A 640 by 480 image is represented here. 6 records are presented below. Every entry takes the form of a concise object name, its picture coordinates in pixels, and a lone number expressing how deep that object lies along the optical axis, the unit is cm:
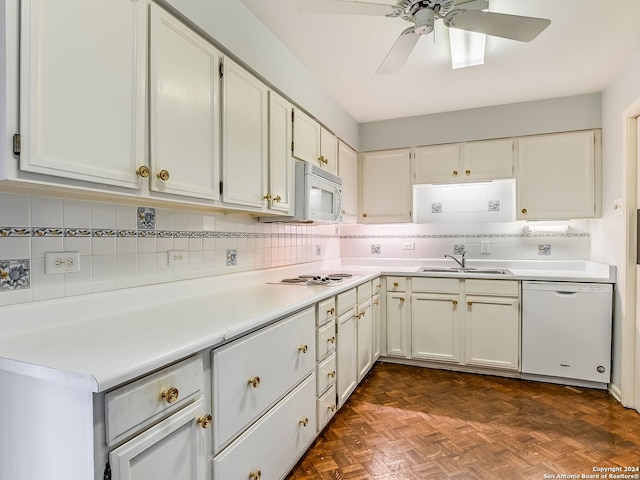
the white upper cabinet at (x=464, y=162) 312
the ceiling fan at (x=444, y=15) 140
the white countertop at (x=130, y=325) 84
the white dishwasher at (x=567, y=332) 262
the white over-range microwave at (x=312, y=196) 229
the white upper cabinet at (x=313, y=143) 234
